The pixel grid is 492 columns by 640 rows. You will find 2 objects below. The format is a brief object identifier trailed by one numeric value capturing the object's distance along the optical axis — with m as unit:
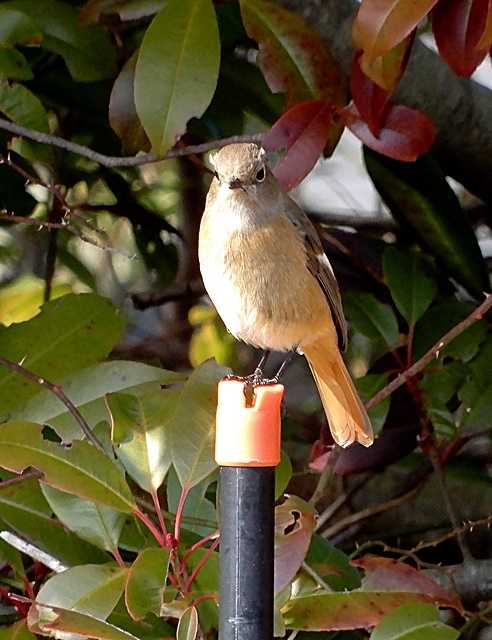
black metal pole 3.61
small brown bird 5.06
